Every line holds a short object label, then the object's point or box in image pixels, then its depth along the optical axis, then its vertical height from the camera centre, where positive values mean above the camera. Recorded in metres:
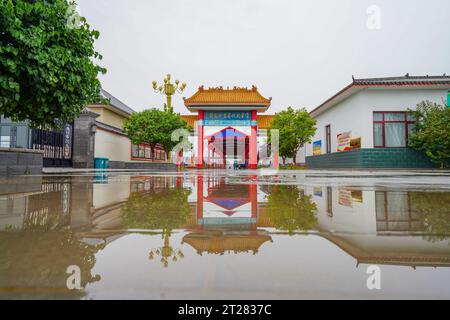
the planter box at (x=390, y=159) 12.99 +0.66
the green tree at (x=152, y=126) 17.20 +2.97
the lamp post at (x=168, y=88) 24.67 +7.68
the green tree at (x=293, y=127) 15.62 +2.62
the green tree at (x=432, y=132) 11.77 +1.77
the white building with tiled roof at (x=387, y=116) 13.05 +2.82
